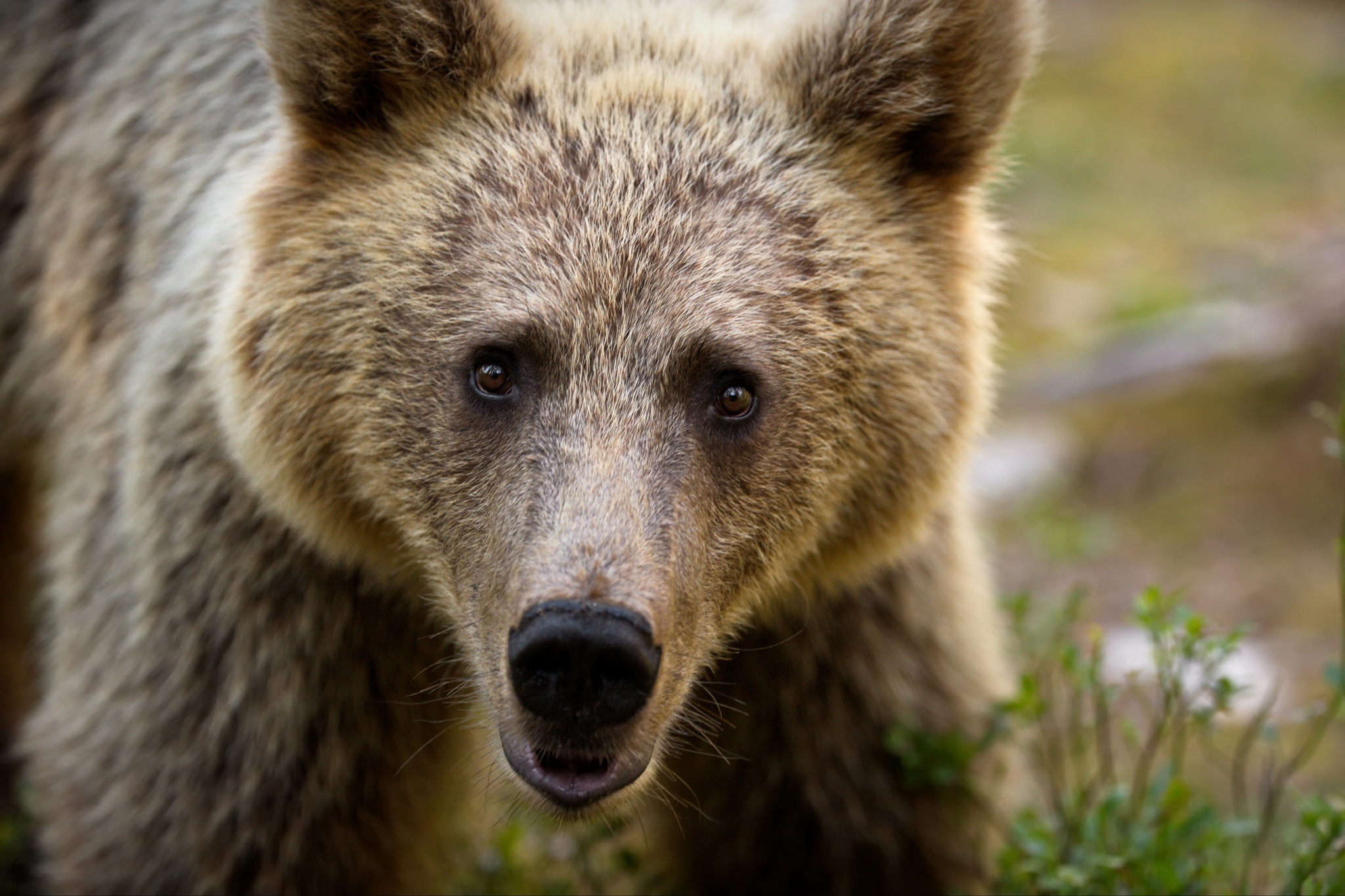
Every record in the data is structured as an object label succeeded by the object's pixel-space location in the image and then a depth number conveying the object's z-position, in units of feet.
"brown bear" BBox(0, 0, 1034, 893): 20.72
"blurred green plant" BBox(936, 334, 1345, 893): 24.85
